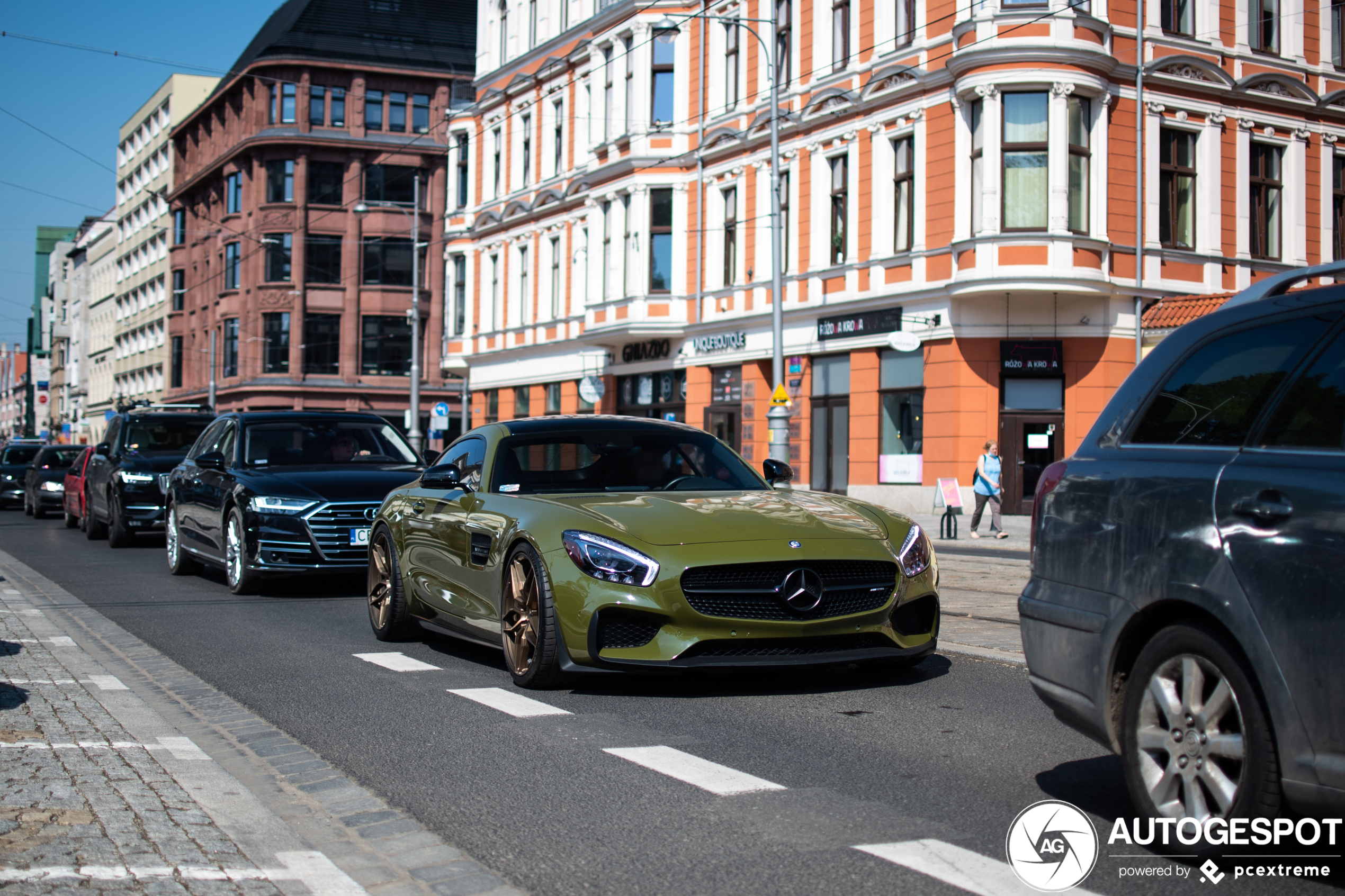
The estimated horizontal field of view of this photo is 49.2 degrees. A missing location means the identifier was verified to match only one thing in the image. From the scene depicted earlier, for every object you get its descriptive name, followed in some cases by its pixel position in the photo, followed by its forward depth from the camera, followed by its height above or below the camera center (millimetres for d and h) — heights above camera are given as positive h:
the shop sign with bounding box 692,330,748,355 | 35500 +3286
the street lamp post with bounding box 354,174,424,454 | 43125 +4056
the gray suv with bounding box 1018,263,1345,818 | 3650 -248
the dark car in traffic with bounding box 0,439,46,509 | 36094 +53
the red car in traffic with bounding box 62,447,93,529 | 24688 -392
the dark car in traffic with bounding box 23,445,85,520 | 31328 -184
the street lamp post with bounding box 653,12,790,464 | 27203 +3157
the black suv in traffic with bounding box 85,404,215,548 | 19734 +97
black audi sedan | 12617 -170
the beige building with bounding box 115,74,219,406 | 89625 +14794
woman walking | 23766 -49
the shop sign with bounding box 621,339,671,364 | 38875 +3347
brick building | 69125 +13129
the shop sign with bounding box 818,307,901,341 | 30328 +3249
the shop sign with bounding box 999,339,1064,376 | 28391 +2373
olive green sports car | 6805 -429
